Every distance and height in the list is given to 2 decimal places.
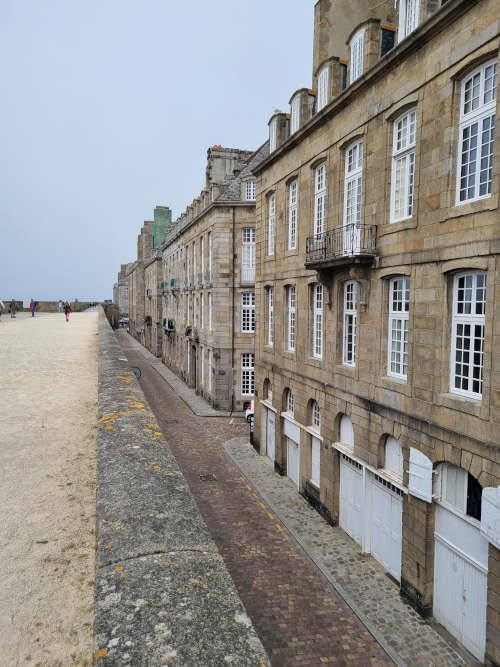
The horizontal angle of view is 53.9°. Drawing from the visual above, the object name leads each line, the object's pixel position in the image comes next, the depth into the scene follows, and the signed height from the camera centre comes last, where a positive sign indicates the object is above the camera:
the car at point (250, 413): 23.02 -5.00
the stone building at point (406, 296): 8.43 +0.26
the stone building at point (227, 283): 27.31 +1.39
